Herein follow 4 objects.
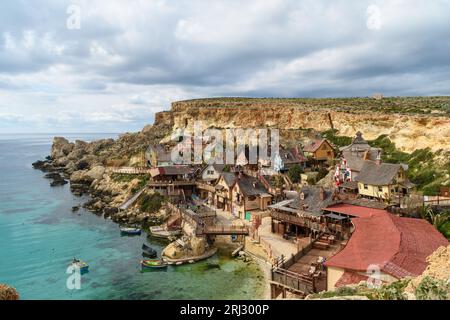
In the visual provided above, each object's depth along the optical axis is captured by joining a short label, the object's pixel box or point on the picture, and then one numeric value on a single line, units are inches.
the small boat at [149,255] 1472.7
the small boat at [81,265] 1363.2
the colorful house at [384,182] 1461.6
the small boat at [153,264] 1350.1
